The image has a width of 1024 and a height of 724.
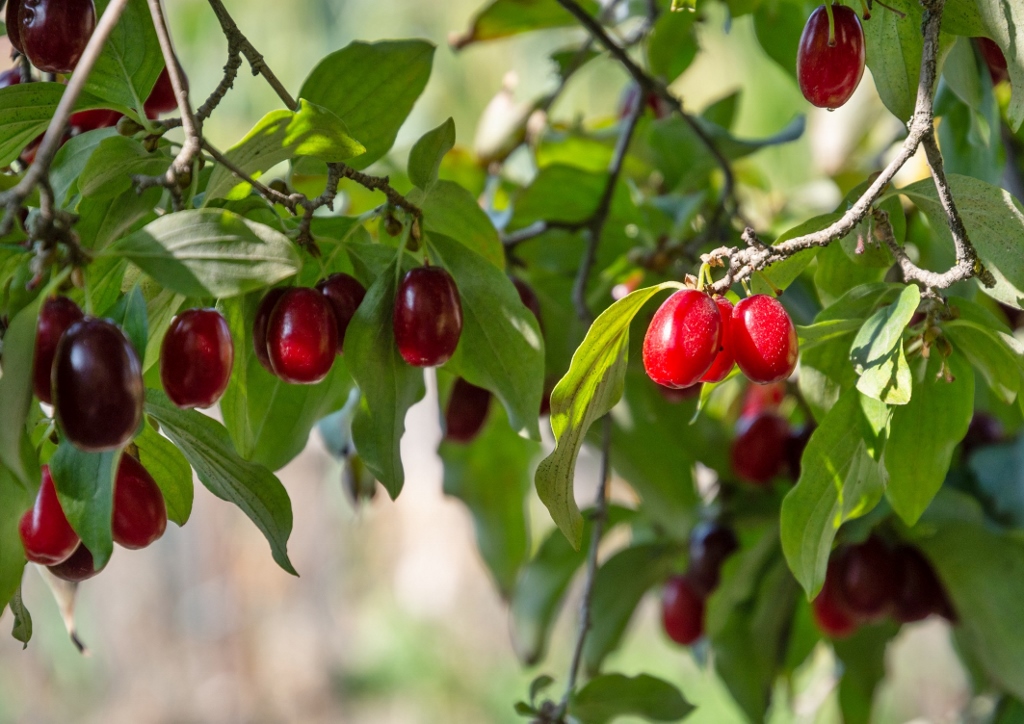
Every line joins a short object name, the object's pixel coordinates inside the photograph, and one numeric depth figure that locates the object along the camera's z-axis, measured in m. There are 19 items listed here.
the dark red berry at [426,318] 0.98
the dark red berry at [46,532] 0.97
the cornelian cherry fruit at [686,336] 0.96
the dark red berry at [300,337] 0.97
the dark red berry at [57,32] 0.98
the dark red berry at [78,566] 0.98
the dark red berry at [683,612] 1.22
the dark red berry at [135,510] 0.97
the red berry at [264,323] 0.98
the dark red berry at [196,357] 0.96
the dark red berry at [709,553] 1.16
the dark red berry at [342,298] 0.99
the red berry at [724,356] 0.97
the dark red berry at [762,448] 1.13
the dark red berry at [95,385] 0.93
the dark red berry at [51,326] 0.94
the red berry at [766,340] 0.96
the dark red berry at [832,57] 0.98
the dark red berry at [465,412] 1.06
